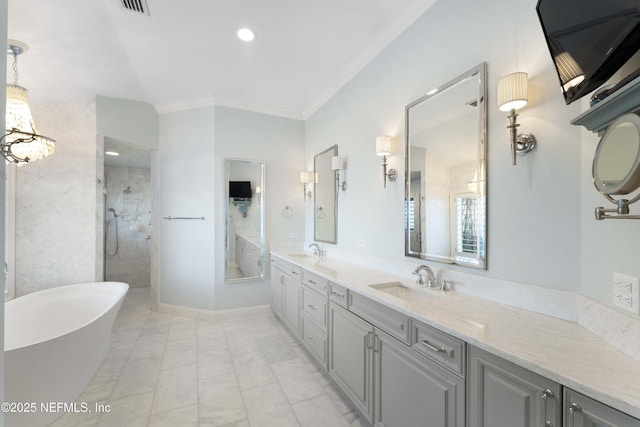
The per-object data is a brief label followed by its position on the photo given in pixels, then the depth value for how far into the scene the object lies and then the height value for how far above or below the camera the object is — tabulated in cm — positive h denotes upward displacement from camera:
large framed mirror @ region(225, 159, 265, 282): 369 -9
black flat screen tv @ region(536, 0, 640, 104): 82 +60
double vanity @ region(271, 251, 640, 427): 79 -58
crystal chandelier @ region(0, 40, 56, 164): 192 +66
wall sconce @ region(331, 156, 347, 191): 298 +55
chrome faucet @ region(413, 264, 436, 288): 182 -43
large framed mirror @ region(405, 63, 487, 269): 160 +28
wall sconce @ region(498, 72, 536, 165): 131 +56
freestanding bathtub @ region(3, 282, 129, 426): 156 -97
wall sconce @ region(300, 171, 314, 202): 378 +52
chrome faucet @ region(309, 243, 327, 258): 343 -48
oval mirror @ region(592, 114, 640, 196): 79 +18
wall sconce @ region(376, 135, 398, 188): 224 +55
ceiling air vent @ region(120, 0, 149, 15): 193 +154
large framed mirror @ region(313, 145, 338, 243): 322 +19
